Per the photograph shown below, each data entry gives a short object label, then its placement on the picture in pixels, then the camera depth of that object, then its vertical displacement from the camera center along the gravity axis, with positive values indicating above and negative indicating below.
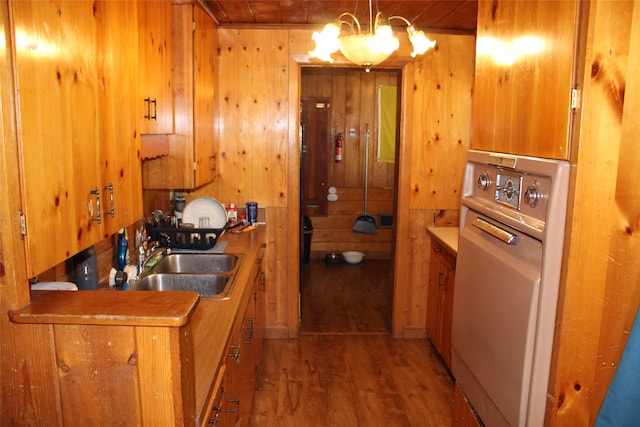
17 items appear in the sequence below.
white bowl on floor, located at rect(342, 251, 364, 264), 6.50 -1.47
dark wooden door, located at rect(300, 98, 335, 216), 6.71 -0.23
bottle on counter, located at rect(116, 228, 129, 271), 2.52 -0.56
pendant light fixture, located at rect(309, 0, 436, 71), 2.32 +0.43
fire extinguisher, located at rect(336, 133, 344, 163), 6.86 -0.12
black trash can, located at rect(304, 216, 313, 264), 6.39 -1.19
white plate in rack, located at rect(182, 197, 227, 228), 3.64 -0.53
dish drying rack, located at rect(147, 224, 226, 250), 3.13 -0.60
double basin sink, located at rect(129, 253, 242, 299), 2.52 -0.72
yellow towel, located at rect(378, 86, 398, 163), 6.80 +0.20
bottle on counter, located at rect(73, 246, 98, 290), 2.15 -0.56
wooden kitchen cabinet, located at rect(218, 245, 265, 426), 1.99 -1.03
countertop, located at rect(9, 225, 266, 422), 1.15 -0.39
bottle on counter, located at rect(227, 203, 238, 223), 3.89 -0.57
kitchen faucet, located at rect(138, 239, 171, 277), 2.68 -0.65
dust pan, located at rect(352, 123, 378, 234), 6.68 -1.09
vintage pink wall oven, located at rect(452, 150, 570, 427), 1.53 -0.46
